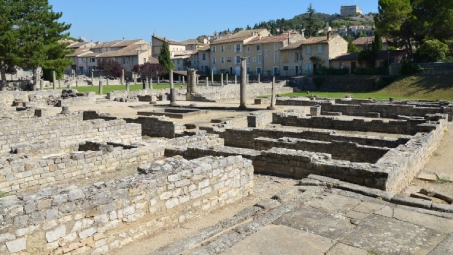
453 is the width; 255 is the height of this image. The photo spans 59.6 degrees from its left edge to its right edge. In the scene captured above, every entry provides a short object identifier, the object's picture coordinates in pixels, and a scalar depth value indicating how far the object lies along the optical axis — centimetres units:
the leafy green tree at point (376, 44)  6103
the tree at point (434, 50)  4872
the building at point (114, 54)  8475
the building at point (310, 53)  6488
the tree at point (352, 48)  7031
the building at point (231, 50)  7862
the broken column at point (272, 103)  3147
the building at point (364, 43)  7852
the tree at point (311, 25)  9475
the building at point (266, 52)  7265
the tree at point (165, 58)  7744
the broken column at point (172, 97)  3434
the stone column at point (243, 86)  3201
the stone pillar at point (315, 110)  2646
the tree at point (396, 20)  5019
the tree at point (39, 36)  4166
